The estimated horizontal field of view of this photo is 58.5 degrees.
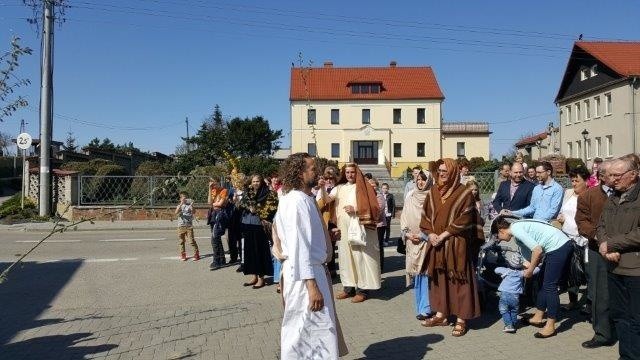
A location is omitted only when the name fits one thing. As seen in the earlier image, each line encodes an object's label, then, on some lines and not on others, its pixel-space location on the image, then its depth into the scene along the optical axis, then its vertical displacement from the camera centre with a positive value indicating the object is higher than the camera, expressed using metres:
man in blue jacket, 8.23 -0.10
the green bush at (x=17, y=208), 21.42 -0.65
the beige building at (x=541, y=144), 57.37 +4.74
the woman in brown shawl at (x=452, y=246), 6.18 -0.67
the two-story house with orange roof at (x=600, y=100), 41.81 +6.87
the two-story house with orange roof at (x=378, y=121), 58.38 +6.73
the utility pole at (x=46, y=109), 21.31 +3.10
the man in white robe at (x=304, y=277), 4.17 -0.67
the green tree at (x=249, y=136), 60.31 +5.55
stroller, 6.74 -0.96
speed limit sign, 21.41 +1.88
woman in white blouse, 7.10 -0.28
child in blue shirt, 6.11 -1.16
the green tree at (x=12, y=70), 4.11 +0.88
